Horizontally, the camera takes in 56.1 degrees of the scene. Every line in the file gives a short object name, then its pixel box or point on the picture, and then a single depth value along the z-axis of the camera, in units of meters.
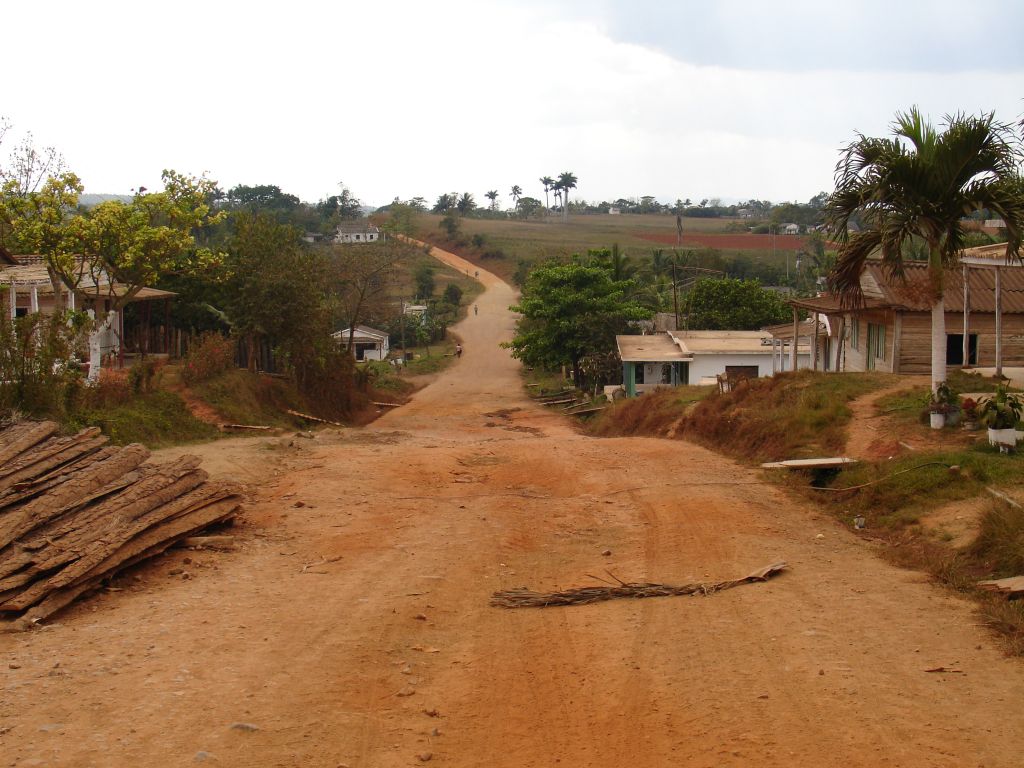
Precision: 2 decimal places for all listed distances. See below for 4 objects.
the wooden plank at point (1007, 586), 8.26
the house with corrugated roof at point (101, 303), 23.70
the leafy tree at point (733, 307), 49.09
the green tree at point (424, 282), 80.88
